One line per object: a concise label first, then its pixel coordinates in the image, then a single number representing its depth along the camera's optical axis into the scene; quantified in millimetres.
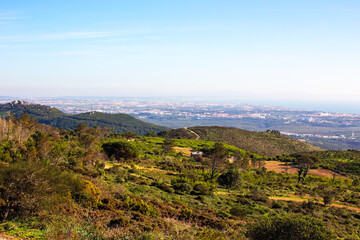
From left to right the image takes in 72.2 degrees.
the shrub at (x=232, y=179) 24981
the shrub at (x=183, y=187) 20484
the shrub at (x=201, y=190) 20406
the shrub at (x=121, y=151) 31359
